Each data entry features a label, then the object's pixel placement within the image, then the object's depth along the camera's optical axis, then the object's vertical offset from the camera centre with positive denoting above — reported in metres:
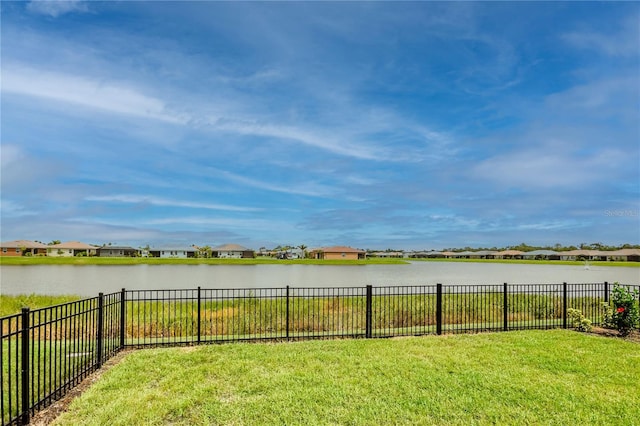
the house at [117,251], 98.79 -5.42
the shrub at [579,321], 11.02 -2.58
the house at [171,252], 101.25 -5.77
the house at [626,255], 95.66 -6.51
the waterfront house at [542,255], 115.81 -7.70
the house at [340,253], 103.88 -6.21
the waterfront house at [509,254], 123.94 -8.07
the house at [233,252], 101.56 -5.80
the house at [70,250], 97.29 -4.98
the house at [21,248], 93.50 -4.39
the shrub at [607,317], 10.90 -2.44
